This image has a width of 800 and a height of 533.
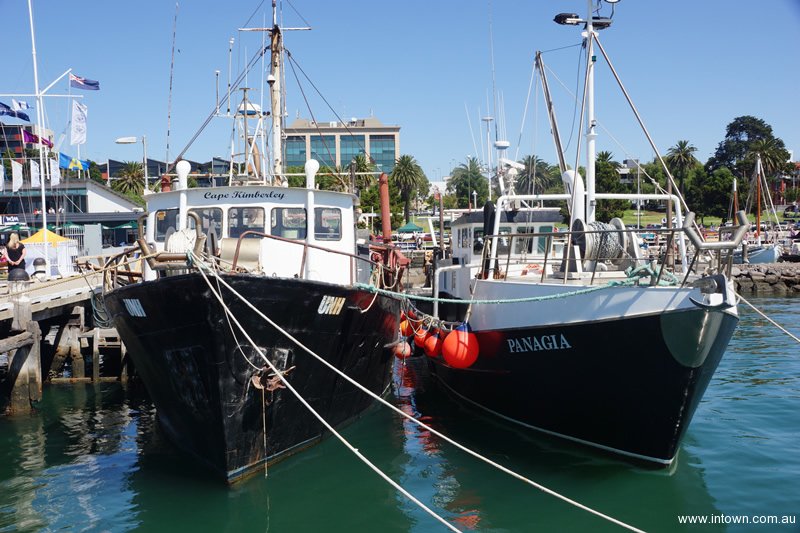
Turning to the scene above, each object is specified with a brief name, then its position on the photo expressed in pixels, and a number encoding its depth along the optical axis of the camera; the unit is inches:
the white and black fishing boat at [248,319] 350.9
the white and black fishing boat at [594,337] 347.6
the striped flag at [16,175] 1160.8
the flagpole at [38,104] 900.8
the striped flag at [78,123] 998.4
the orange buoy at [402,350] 544.7
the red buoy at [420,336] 553.9
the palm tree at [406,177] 2874.0
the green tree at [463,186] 3096.2
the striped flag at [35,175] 1075.7
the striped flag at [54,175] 1094.4
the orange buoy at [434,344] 531.2
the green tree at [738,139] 3312.0
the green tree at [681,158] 2849.4
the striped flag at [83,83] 976.3
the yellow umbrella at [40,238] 999.0
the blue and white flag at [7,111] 994.1
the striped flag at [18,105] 992.9
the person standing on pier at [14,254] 671.1
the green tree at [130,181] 2802.7
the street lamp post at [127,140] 770.2
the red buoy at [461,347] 468.1
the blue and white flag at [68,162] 1130.5
